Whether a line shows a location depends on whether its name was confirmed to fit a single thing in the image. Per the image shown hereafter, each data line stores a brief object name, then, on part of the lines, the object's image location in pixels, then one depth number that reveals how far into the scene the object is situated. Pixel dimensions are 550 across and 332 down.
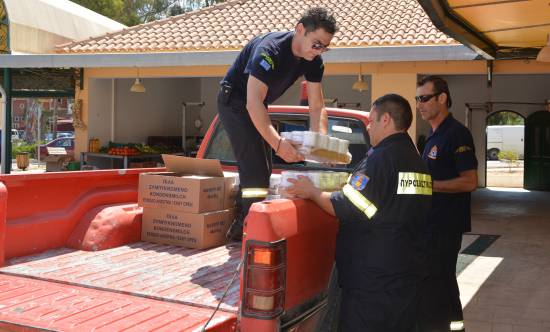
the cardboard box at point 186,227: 3.65
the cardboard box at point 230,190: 3.88
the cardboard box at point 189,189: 3.63
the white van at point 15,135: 37.83
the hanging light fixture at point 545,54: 6.19
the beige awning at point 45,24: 17.10
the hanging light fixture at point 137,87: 14.79
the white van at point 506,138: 33.72
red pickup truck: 2.38
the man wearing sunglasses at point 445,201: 3.89
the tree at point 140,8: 31.84
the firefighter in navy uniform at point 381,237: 2.68
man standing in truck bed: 3.21
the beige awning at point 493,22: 5.69
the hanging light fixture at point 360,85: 12.50
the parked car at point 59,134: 34.23
